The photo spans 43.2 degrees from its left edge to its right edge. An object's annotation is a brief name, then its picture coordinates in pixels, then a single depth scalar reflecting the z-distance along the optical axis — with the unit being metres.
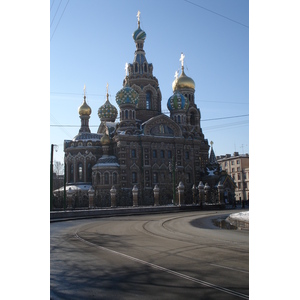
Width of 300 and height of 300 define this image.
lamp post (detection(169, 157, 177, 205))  35.14
